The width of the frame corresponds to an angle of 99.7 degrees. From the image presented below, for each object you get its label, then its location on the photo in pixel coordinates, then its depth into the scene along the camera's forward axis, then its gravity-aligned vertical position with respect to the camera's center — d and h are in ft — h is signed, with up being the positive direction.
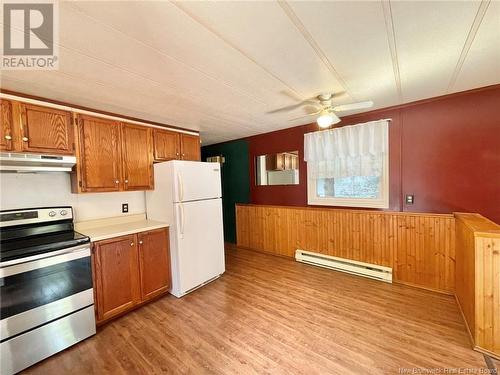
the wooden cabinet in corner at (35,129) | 6.11 +1.79
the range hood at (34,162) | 5.94 +0.73
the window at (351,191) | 9.68 -0.64
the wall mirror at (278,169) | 12.60 +0.74
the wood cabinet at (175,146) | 9.96 +1.89
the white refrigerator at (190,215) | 8.65 -1.45
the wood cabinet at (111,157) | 7.59 +1.10
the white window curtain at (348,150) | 9.53 +1.37
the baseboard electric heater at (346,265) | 9.34 -4.24
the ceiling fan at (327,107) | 6.75 +2.34
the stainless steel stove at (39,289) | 5.23 -2.81
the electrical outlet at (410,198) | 8.89 -0.93
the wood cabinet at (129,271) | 6.99 -3.19
